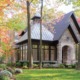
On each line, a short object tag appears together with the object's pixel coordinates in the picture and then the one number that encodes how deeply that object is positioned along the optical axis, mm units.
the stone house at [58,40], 34750
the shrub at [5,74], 13384
